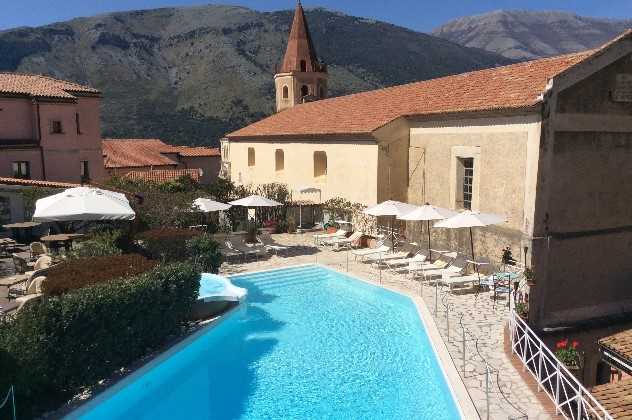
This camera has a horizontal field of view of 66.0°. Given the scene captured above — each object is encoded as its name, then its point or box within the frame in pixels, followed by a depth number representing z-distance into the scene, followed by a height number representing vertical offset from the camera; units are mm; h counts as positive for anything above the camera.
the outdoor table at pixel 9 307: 10640 -3226
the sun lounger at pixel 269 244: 20719 -3484
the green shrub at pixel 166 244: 16188 -2715
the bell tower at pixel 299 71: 40062 +7603
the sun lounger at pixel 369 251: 19109 -3494
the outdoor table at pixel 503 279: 14320 -3448
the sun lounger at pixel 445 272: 15882 -3623
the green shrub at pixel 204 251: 16406 -3013
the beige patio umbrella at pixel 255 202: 21423 -1744
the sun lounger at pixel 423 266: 16855 -3611
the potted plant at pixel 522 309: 13052 -3946
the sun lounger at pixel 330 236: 22062 -3316
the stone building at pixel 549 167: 14859 -129
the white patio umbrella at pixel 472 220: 15391 -1830
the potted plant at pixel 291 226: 25047 -3245
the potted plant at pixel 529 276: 14250 -3301
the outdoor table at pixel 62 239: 16688 -2642
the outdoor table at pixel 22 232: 20484 -2942
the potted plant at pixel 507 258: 15914 -3128
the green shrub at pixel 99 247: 14141 -2517
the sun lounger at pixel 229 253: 19703 -3641
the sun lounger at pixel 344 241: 21209 -3411
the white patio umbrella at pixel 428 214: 17297 -1844
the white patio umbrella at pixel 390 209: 18781 -1800
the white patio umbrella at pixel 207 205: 20202 -1785
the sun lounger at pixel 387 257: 18703 -3631
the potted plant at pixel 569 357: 10766 -4302
